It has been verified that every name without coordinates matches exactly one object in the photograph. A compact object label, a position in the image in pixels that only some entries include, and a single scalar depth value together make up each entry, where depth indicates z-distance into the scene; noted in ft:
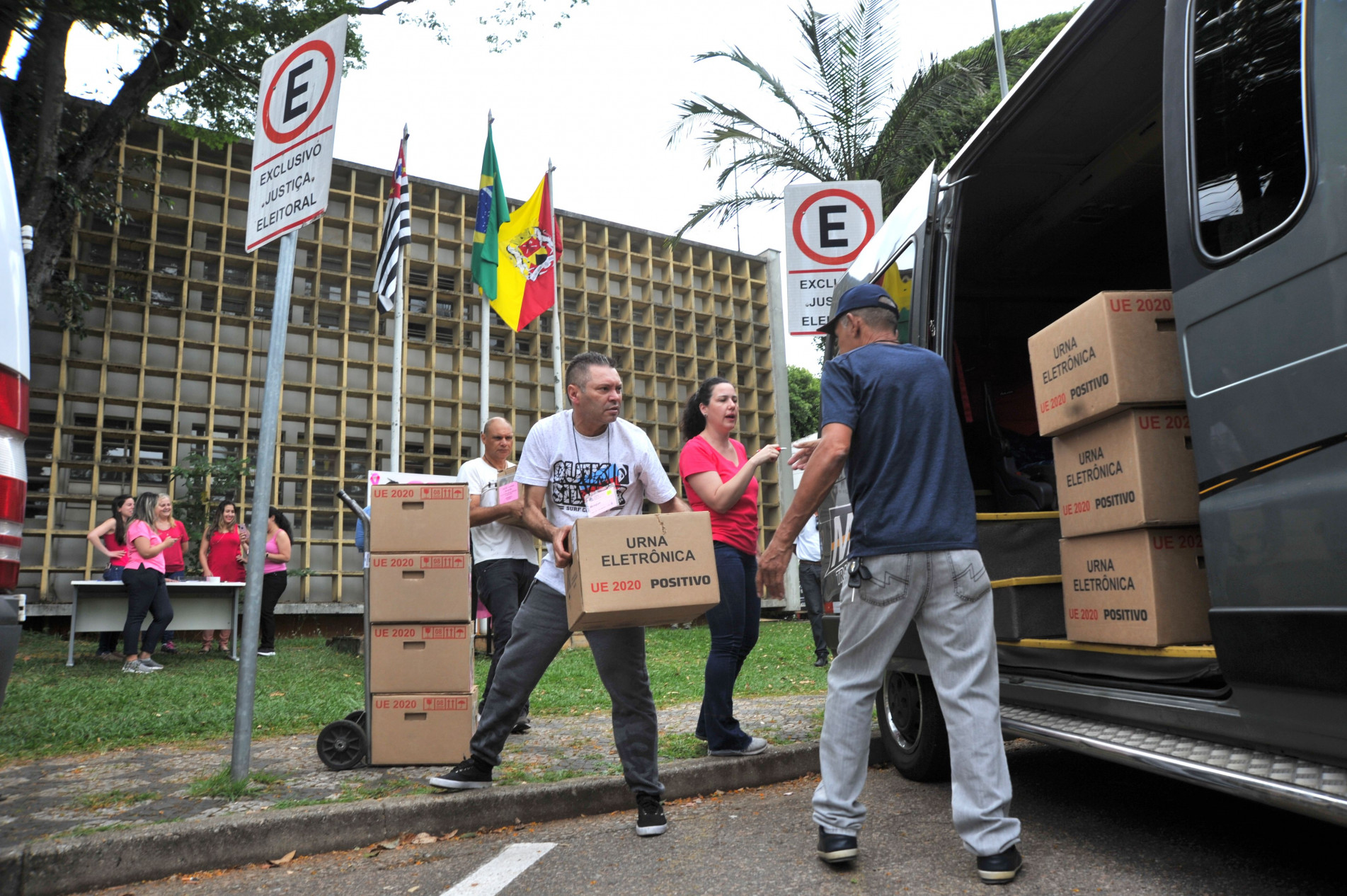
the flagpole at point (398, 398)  39.09
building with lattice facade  37.58
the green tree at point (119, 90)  31.42
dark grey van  6.59
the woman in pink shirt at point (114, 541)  29.30
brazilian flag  39.73
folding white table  29.12
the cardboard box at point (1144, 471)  9.29
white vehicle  8.62
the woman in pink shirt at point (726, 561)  14.12
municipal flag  39.24
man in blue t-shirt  8.84
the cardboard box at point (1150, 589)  9.22
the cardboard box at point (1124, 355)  9.42
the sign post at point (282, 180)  12.72
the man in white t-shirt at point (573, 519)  11.56
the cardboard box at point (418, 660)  14.20
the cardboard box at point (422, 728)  14.19
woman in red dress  34.94
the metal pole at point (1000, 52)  45.50
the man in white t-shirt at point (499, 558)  16.83
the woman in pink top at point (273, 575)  32.27
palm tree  42.37
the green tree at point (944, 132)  42.55
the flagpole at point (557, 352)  40.11
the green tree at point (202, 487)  37.58
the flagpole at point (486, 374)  43.34
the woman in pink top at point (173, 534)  30.83
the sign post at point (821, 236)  19.94
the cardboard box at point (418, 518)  14.51
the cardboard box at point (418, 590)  14.35
